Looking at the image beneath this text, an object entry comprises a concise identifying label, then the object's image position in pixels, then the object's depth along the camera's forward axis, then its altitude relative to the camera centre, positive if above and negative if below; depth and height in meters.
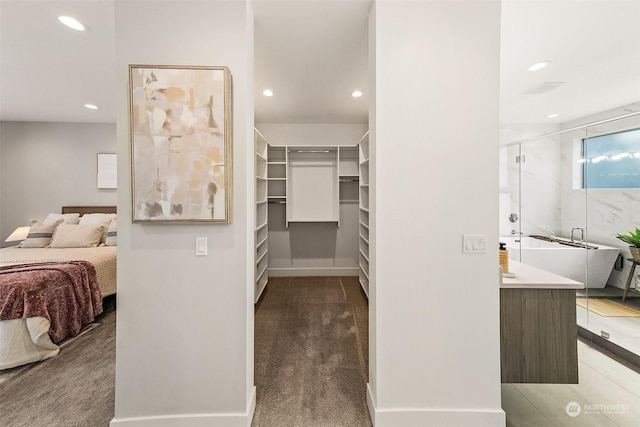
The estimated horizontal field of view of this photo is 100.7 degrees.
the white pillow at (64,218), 4.07 -0.16
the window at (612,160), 2.55 +0.48
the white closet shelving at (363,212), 3.63 -0.07
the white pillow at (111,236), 3.67 -0.40
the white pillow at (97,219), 3.98 -0.17
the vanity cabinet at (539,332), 1.66 -0.79
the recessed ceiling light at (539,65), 2.49 +1.36
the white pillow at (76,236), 3.56 -0.39
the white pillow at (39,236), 3.63 -0.39
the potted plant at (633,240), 2.58 -0.32
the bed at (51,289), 2.21 -0.79
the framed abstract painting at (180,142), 1.53 +0.38
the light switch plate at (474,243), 1.60 -0.21
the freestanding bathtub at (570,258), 2.80 -0.60
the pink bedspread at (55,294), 2.23 -0.80
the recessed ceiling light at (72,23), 1.92 +1.37
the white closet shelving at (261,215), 3.59 -0.10
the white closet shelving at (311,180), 4.46 +0.47
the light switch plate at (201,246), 1.59 -0.23
